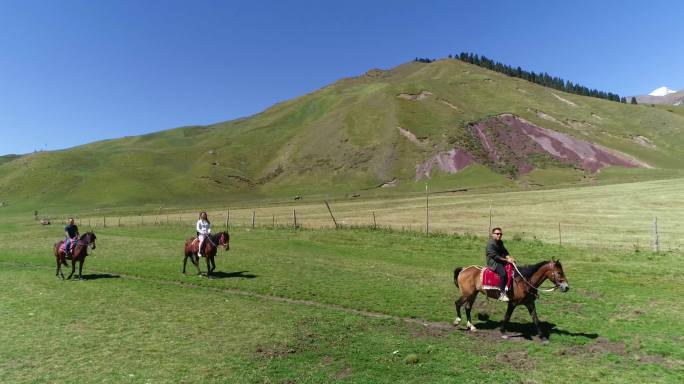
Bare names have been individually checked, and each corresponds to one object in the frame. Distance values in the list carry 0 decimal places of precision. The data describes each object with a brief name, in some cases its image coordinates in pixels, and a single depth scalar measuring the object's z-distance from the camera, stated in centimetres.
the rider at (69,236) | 2455
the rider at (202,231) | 2519
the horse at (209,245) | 2497
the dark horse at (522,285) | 1417
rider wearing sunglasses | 1475
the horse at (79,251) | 2434
